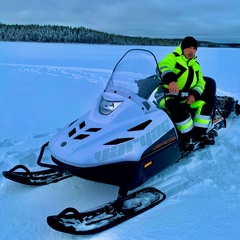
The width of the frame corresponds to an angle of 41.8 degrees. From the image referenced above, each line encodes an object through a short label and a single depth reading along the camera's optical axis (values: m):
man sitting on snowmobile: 3.44
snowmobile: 2.56
